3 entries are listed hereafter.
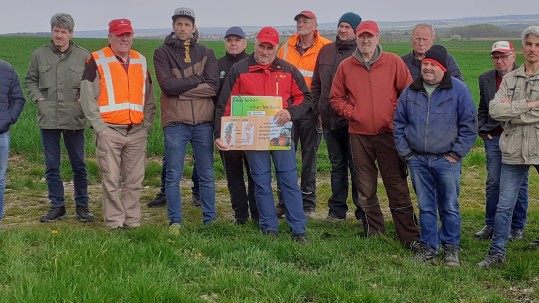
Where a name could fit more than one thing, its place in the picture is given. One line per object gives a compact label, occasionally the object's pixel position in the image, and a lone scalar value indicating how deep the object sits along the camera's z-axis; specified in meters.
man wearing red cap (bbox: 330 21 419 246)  6.66
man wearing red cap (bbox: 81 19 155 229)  6.93
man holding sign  6.80
